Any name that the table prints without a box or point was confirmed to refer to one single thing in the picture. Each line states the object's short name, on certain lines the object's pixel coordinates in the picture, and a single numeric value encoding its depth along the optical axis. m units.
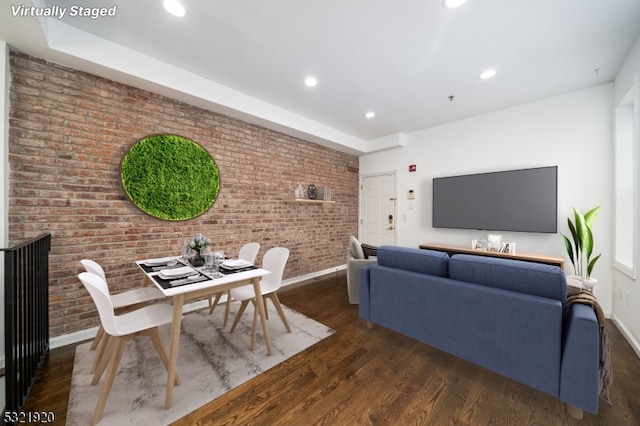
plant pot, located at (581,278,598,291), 2.49
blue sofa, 1.38
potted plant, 2.76
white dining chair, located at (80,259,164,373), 1.88
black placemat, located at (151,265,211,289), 1.73
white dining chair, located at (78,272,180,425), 1.41
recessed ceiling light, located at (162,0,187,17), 1.79
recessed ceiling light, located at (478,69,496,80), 2.67
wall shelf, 4.14
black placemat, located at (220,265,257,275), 2.07
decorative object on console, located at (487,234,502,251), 3.47
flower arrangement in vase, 2.34
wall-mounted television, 3.24
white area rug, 1.50
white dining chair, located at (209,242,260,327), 2.83
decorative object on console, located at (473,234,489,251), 3.56
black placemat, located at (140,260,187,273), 2.18
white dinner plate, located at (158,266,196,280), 1.92
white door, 4.98
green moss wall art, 2.59
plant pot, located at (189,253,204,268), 2.33
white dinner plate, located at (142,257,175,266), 2.33
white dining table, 1.58
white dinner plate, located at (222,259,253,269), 2.19
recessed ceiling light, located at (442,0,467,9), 1.75
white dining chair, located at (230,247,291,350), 2.34
